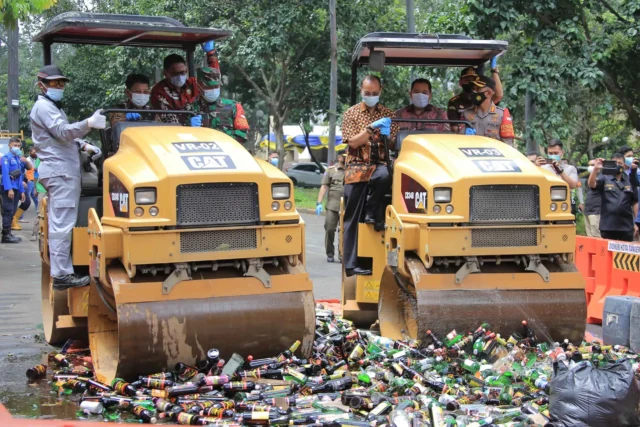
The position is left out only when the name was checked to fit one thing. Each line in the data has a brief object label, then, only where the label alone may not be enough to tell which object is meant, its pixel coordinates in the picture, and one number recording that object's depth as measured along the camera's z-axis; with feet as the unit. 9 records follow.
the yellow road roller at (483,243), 25.61
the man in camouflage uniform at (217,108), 29.48
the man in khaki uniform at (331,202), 51.48
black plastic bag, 19.70
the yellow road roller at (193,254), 22.86
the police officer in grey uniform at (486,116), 30.96
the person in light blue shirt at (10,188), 61.57
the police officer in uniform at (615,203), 42.60
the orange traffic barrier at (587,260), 37.52
